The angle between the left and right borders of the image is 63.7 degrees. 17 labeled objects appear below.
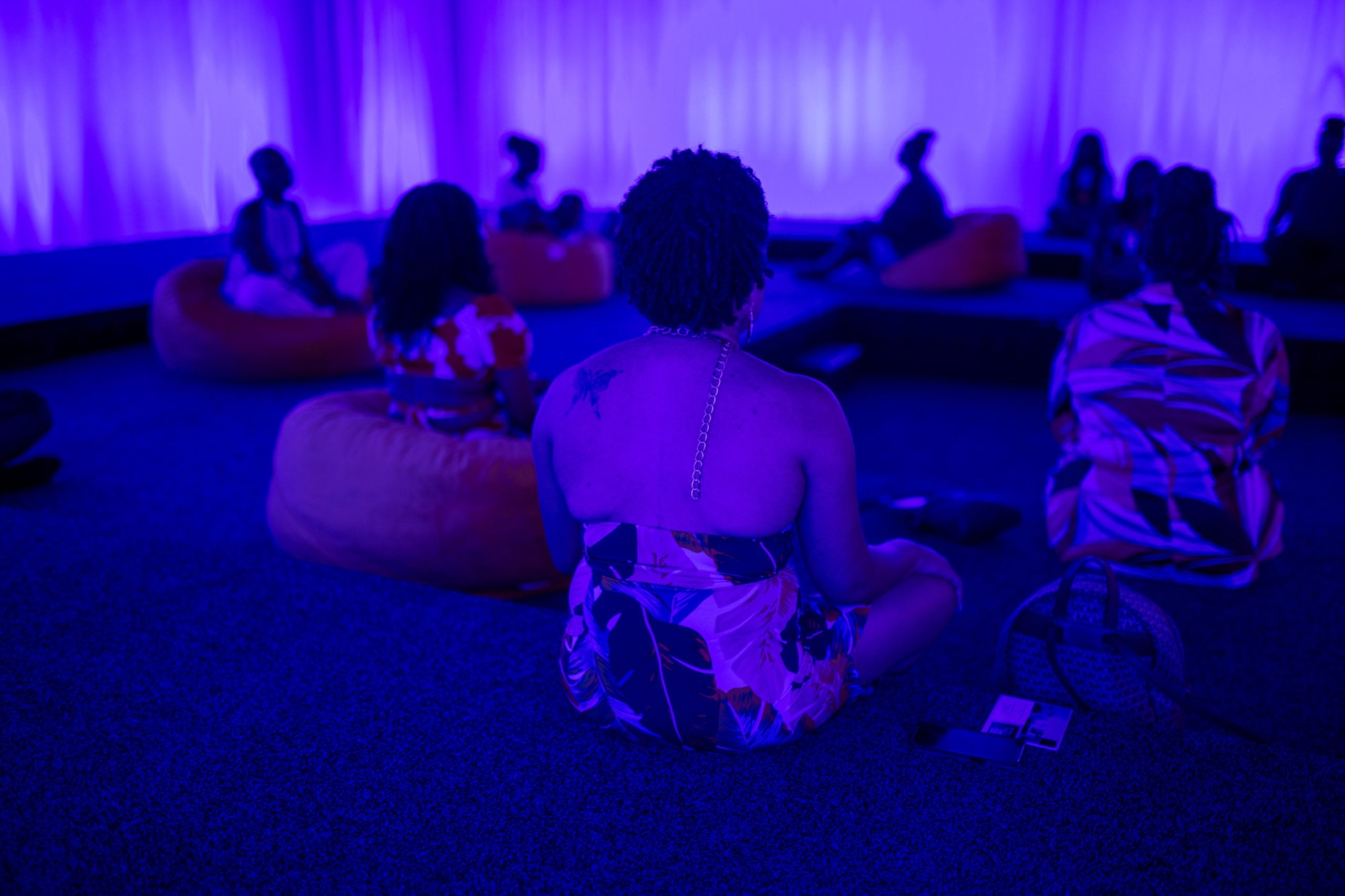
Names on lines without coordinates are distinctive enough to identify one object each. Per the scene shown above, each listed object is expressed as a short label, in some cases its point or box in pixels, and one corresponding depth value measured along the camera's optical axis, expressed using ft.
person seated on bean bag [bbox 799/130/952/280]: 20.17
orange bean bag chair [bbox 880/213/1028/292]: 19.58
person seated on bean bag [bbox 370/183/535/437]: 8.23
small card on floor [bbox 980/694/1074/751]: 5.28
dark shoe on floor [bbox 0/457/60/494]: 10.64
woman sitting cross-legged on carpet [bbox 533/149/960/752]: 4.58
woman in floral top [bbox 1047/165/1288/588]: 7.95
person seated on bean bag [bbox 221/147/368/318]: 15.21
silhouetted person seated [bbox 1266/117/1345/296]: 18.20
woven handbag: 5.87
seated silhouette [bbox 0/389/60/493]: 10.35
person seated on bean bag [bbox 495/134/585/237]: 21.17
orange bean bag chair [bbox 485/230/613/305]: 19.97
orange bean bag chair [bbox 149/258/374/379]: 14.62
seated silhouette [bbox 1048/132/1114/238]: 23.72
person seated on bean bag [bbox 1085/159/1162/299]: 17.21
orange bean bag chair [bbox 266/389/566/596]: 8.09
